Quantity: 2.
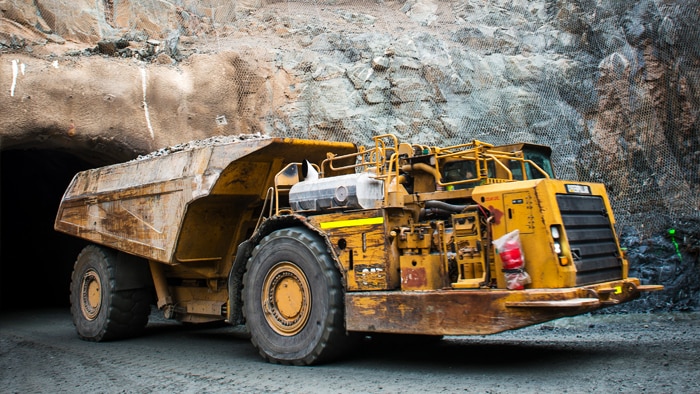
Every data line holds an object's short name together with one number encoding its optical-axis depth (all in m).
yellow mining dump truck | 5.28
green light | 9.73
